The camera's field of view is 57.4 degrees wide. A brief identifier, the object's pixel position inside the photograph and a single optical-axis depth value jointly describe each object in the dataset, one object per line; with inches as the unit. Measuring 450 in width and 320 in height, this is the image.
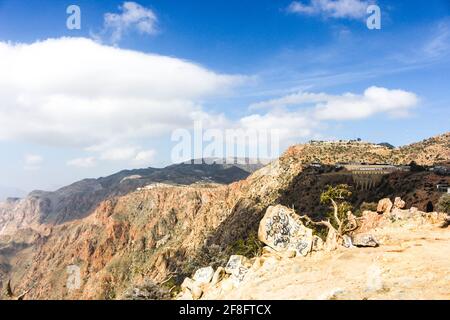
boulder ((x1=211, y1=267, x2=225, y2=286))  1097.8
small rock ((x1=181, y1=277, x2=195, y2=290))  1116.3
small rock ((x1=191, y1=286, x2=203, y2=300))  1063.4
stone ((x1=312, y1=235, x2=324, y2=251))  1130.0
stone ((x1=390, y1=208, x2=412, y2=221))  1597.4
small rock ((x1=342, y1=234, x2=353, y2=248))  1107.3
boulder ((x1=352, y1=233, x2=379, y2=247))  1097.4
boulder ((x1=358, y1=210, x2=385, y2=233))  1754.4
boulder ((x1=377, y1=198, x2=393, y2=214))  2184.9
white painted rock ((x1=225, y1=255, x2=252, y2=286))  1058.1
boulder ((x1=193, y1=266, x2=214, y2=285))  1116.5
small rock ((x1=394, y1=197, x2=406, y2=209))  2199.6
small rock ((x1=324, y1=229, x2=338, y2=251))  1112.2
